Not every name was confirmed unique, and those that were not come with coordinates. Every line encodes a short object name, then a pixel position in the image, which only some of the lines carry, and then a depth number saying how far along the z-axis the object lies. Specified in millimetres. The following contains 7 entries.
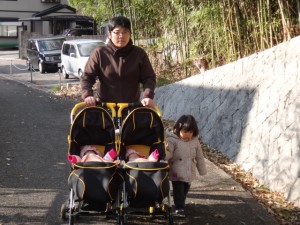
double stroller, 3971
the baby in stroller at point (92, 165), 3965
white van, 17547
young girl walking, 4629
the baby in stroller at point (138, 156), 4275
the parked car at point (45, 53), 21484
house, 38812
